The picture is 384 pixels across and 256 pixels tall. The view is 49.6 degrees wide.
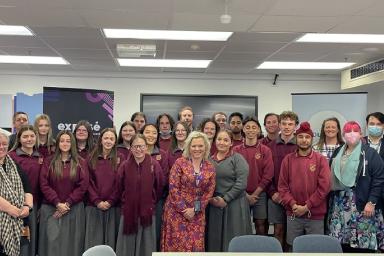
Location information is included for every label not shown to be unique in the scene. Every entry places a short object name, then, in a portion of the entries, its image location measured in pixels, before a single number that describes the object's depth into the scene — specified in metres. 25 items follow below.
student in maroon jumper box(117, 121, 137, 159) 4.40
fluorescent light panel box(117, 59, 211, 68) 8.16
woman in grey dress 3.97
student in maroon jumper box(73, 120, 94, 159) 4.34
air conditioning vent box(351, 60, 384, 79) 7.63
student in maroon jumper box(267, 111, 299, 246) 4.25
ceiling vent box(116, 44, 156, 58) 6.74
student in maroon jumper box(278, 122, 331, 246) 3.88
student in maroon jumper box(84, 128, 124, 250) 3.98
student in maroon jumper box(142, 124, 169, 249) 4.09
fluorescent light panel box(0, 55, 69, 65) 7.98
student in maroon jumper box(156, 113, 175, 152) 4.79
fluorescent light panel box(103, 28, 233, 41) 5.84
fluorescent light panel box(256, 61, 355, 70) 8.18
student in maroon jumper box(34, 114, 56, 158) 4.21
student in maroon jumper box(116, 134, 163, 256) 3.85
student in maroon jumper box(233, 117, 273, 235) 4.32
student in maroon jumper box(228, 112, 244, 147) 5.04
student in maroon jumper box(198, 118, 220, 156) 4.43
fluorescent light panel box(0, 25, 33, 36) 5.69
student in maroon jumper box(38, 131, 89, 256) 3.91
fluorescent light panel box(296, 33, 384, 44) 5.93
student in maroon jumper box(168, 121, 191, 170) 4.39
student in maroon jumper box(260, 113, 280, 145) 4.91
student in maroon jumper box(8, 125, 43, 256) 3.93
